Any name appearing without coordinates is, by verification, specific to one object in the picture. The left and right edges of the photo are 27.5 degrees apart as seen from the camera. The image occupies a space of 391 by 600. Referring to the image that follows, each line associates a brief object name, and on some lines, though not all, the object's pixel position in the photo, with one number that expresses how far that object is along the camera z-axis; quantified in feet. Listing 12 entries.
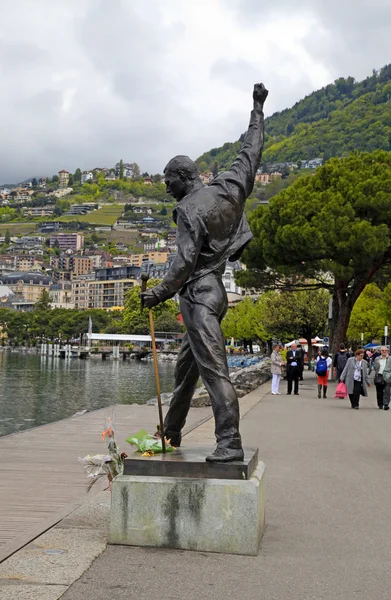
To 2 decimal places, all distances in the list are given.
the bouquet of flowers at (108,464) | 17.56
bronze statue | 17.02
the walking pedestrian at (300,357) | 79.45
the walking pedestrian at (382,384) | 55.47
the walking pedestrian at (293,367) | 77.65
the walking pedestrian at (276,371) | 76.07
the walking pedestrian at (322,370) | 70.74
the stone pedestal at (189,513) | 15.51
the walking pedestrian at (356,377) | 58.59
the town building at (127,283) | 655.76
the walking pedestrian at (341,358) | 82.23
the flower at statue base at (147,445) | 17.14
